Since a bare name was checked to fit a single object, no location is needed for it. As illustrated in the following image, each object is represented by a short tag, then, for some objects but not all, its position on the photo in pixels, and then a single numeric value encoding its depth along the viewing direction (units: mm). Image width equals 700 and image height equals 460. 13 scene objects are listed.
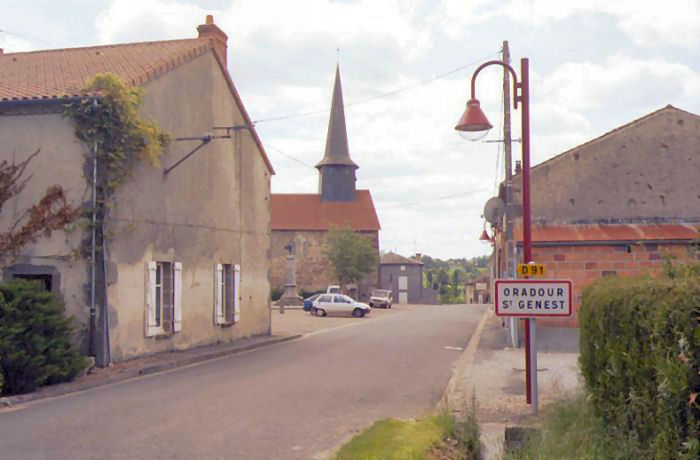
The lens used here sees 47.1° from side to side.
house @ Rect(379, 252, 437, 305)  90125
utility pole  20531
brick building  20125
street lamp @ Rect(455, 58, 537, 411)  11344
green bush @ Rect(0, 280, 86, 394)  12648
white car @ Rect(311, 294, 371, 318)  45281
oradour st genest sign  9992
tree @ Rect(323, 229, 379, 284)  65062
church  70688
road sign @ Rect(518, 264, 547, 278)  10414
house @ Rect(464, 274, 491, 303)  96881
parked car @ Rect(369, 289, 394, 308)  61594
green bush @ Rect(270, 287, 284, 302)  62969
